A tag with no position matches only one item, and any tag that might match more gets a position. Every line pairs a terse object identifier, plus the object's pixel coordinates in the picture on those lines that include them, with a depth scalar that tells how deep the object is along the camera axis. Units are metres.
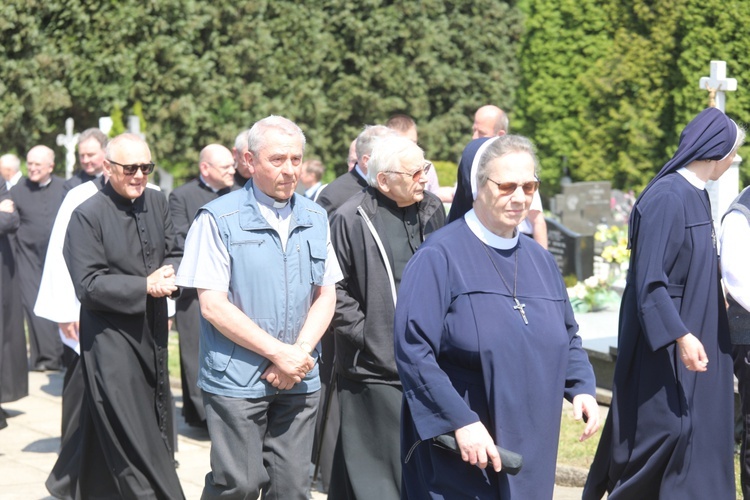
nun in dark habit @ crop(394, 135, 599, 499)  7.87
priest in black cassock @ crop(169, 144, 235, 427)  17.84
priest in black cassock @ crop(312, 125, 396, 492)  13.52
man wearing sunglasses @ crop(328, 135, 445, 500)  11.26
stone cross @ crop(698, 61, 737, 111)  20.88
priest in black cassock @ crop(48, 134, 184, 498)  11.81
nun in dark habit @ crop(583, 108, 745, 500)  10.50
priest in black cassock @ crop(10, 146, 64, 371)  23.89
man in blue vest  9.77
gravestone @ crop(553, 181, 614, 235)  38.83
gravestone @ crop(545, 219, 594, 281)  29.42
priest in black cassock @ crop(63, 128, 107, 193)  18.01
